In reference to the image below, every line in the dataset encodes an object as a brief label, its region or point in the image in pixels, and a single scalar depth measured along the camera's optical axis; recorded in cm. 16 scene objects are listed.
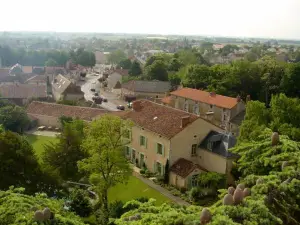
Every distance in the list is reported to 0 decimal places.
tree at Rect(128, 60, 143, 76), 10731
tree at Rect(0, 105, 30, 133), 5288
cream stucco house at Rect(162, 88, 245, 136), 5906
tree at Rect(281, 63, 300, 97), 6644
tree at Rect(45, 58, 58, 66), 14350
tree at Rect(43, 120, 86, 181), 3422
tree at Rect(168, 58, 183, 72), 10756
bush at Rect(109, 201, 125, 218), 2659
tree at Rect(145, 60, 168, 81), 9494
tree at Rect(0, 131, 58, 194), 2669
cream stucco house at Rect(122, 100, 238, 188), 3581
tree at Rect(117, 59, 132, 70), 13039
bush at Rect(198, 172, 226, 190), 3362
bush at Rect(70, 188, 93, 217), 2831
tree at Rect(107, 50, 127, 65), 16575
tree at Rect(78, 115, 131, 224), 2911
